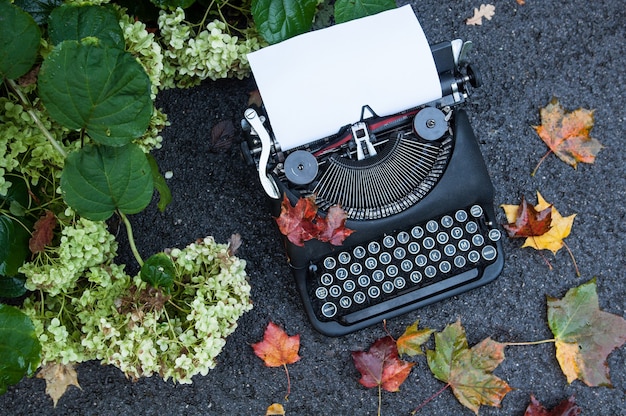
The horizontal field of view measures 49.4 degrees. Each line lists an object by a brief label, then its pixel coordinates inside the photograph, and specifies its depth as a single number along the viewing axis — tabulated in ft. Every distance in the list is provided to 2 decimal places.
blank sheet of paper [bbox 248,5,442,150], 4.27
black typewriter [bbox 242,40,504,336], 4.45
